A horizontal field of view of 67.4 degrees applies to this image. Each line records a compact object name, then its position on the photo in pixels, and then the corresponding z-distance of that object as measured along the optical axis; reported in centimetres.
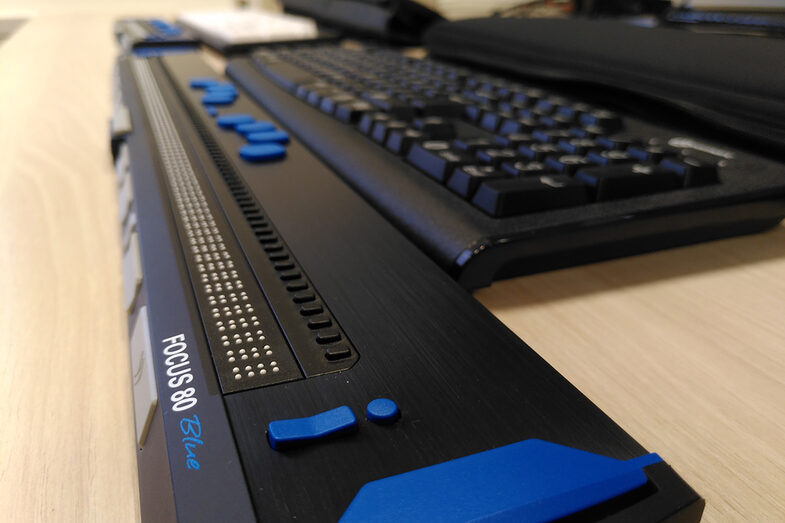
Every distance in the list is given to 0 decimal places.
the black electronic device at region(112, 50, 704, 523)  17
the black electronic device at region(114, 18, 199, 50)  103
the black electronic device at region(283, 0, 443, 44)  101
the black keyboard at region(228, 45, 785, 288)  32
